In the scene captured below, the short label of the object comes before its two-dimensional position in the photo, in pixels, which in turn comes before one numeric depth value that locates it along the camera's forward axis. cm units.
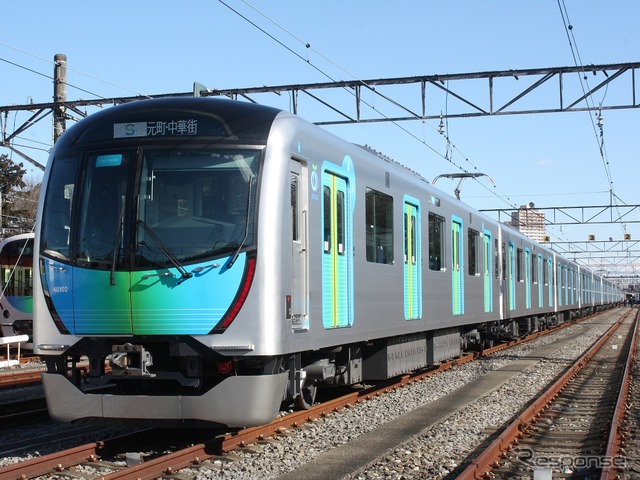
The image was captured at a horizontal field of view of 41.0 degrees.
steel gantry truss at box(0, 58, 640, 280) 1755
